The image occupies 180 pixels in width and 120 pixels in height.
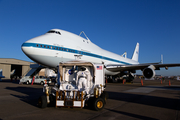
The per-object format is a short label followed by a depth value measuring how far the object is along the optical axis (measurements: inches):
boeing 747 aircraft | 517.1
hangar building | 1740.3
